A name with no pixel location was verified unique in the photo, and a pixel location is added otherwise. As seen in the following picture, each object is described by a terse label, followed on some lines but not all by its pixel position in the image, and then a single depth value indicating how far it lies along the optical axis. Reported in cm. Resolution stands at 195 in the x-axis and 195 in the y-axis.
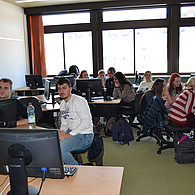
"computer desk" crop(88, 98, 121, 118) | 498
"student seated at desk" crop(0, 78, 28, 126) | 323
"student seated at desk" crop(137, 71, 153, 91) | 618
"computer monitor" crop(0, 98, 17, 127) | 263
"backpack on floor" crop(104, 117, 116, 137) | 523
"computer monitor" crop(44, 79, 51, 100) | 495
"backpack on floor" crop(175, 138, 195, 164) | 372
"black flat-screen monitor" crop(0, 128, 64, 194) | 149
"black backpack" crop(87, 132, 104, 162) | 322
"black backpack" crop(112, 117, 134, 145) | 462
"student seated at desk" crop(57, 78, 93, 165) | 291
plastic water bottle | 310
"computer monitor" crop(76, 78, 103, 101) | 500
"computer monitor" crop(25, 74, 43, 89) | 695
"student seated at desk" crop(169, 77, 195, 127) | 371
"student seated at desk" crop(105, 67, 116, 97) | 609
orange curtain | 852
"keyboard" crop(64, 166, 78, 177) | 189
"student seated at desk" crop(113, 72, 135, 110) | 523
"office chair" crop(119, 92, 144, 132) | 476
